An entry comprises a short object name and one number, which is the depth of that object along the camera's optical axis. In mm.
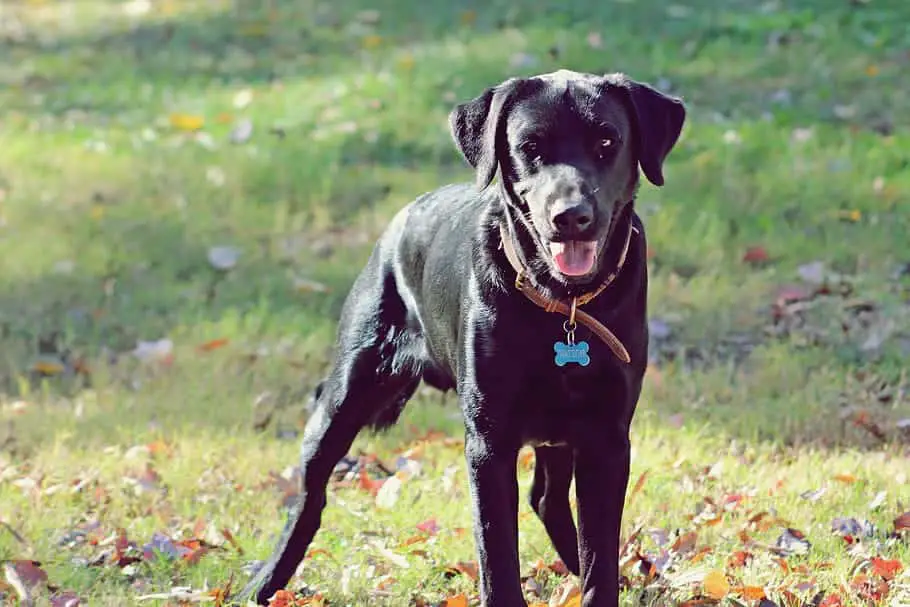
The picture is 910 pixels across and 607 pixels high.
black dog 7500
